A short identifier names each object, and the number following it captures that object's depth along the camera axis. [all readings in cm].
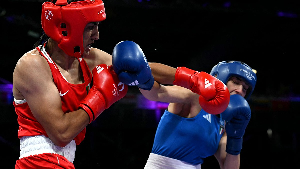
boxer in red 191
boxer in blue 228
